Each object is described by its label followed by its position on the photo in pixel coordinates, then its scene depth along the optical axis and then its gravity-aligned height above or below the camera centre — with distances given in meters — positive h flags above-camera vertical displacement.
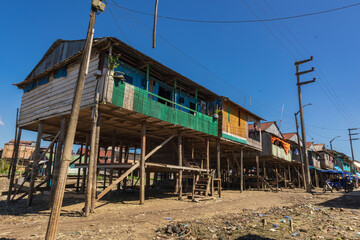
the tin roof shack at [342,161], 52.75 +3.49
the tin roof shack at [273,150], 25.59 +2.79
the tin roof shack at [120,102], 10.99 +3.58
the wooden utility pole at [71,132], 4.77 +0.83
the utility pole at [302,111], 22.64 +6.28
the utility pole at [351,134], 51.38 +9.06
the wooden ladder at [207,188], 14.94 -0.98
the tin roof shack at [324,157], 42.78 +3.50
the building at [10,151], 39.54 +2.82
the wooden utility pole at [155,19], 9.13 +5.81
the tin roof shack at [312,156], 37.84 +3.22
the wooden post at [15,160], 13.46 +0.47
